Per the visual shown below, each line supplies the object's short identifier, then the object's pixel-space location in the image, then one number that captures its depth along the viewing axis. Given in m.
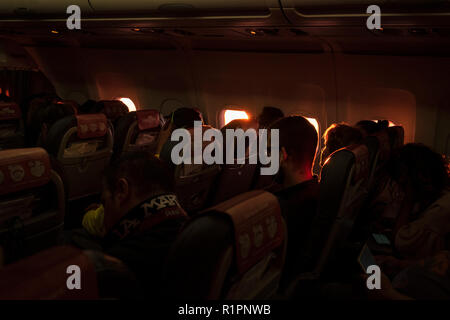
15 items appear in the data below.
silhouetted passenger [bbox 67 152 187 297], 1.45
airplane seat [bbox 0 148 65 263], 1.73
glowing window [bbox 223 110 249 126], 6.54
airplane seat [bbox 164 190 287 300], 1.03
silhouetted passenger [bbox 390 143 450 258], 2.21
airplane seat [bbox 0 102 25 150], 4.36
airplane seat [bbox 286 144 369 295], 2.39
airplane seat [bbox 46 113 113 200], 3.23
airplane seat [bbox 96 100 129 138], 5.89
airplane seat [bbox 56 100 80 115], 5.09
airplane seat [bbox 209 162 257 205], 3.42
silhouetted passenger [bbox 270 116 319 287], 1.98
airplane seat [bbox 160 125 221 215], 2.80
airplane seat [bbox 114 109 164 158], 4.23
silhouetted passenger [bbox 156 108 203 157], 4.25
